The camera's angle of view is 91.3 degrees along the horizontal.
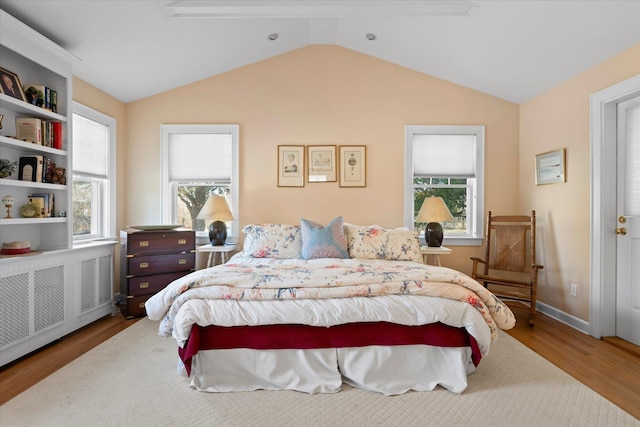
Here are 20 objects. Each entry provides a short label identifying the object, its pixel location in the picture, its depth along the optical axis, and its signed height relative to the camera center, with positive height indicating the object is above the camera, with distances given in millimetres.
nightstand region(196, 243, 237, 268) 3557 -486
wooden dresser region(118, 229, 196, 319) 3234 -542
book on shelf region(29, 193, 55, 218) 2695 +79
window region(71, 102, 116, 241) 3314 +426
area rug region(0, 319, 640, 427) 1669 -1107
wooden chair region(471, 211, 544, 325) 3348 -450
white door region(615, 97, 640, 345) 2662 -95
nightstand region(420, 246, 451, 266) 3510 -442
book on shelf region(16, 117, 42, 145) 2580 +684
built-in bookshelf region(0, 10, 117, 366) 2279 -203
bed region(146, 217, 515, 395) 1919 -758
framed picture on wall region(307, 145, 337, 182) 3941 +634
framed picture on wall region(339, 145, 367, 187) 3937 +609
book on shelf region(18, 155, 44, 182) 2543 +357
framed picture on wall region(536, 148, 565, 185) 3254 +493
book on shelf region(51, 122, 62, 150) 2764 +679
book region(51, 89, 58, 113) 2752 +984
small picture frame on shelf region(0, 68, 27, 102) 2340 +973
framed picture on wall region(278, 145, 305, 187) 3947 +609
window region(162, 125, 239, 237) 3932 +536
